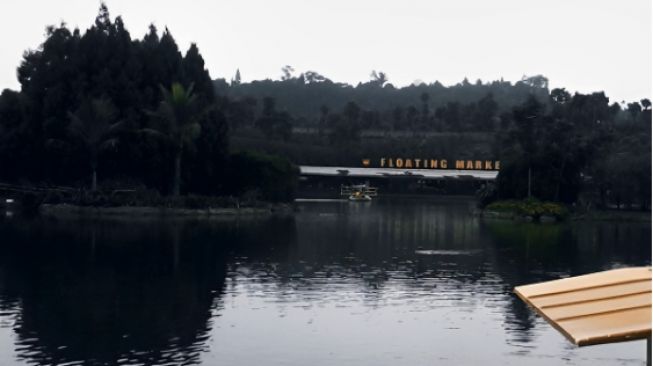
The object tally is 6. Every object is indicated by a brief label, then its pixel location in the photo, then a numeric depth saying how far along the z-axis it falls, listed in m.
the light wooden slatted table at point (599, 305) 7.92
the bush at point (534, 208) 65.12
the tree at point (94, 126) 62.31
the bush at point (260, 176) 67.44
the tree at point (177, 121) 62.59
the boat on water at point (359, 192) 99.06
